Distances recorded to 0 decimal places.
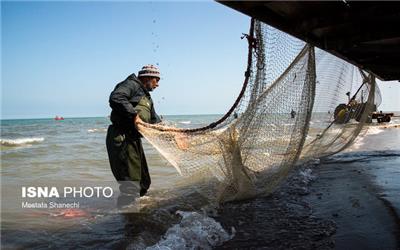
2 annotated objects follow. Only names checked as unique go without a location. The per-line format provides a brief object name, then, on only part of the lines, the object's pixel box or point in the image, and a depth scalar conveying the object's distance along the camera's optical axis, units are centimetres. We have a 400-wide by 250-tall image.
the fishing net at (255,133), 391
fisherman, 404
